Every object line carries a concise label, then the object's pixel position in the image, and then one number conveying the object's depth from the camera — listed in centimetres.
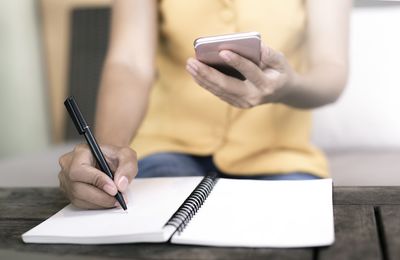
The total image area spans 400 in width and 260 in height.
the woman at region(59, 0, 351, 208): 122
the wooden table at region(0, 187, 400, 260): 80
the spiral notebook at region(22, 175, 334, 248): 83
